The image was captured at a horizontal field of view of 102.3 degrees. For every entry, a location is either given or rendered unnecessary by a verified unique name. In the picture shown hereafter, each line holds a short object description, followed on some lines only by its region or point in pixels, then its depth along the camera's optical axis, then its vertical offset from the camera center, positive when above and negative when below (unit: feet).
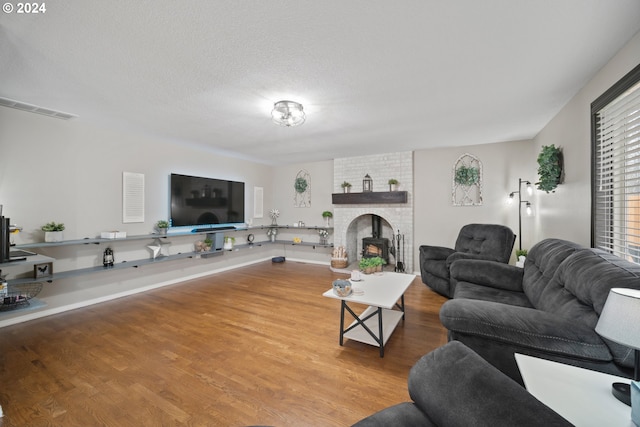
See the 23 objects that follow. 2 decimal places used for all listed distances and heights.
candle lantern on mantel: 17.72 +1.95
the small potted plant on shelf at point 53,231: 9.88 -0.79
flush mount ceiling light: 8.64 +3.39
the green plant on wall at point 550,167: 9.29 +1.66
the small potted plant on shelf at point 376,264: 10.28 -2.07
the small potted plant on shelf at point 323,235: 19.72 -1.77
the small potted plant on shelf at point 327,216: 19.35 -0.30
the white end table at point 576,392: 2.81 -2.21
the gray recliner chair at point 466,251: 11.44 -1.85
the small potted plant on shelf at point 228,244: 16.79 -2.13
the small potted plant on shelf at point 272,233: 21.33 -1.76
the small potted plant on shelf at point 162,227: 13.37 -0.81
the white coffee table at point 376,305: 7.50 -2.62
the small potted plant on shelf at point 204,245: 15.55 -2.04
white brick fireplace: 16.61 +0.29
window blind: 5.68 +0.93
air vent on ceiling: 8.71 +3.71
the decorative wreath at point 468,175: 14.76 +2.17
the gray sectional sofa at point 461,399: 2.46 -1.98
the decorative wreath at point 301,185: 20.68 +2.18
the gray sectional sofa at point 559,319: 4.22 -2.06
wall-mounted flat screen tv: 14.33 +0.63
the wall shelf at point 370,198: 16.35 +0.99
